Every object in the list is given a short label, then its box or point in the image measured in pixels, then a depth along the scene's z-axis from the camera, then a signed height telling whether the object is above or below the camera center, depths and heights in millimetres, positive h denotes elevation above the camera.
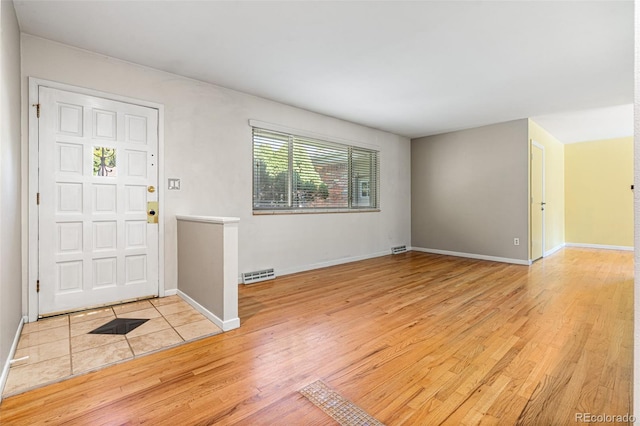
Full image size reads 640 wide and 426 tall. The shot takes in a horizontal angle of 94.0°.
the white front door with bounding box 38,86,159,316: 2770 +122
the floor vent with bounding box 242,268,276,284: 3996 -874
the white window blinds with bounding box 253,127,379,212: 4309 +635
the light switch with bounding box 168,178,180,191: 3439 +336
